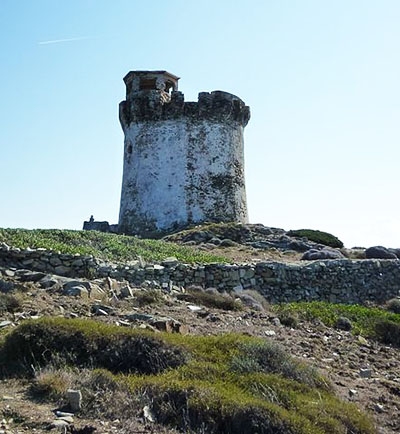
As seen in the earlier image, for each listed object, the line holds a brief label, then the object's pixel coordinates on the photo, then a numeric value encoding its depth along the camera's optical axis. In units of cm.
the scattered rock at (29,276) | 1085
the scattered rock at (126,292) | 1071
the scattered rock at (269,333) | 954
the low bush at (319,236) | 2997
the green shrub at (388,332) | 1157
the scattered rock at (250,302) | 1270
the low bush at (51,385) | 562
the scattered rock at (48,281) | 1045
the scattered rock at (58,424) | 488
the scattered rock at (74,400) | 536
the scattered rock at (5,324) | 781
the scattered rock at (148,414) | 530
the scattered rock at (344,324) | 1230
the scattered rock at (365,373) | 812
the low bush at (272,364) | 657
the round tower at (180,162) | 3300
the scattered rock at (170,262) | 1480
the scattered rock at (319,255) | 2292
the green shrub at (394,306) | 1717
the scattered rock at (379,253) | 2420
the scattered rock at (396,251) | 2522
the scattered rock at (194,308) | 1062
